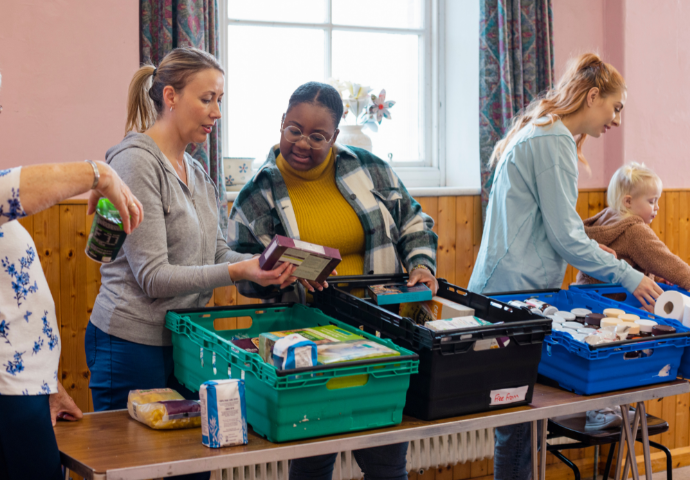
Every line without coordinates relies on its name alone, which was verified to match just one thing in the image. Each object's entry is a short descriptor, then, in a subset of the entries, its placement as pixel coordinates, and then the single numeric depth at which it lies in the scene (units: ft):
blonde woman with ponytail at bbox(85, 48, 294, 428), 4.88
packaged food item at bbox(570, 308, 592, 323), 5.74
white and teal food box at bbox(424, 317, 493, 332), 4.50
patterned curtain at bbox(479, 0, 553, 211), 9.78
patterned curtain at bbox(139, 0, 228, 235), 7.86
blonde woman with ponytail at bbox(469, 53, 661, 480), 6.59
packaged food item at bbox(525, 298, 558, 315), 5.86
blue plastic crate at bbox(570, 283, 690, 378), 6.65
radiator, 8.44
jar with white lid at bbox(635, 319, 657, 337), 5.27
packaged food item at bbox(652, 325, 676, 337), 5.23
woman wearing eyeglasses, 5.74
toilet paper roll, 5.97
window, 10.11
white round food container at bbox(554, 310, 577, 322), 5.74
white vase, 9.70
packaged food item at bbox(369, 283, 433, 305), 5.39
